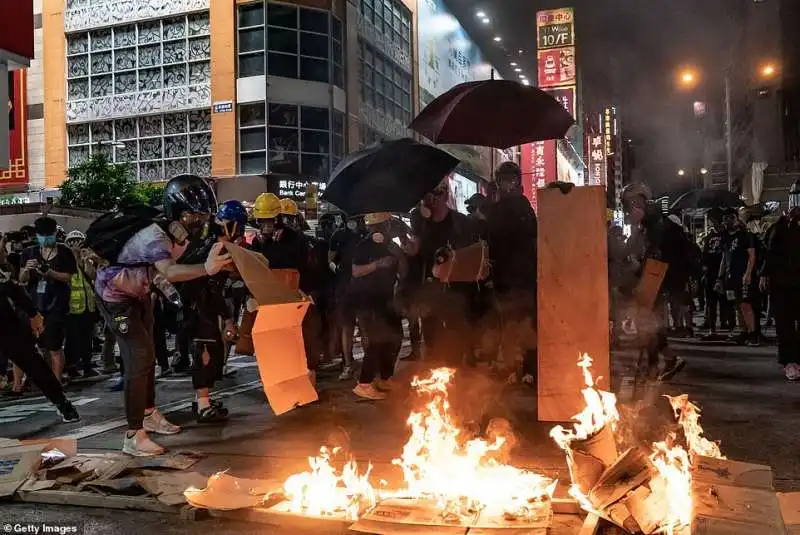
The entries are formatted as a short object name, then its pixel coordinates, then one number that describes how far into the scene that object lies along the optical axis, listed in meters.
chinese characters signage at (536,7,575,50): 55.69
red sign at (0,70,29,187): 29.88
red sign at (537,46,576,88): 55.25
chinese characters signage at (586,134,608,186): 76.12
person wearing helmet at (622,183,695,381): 6.29
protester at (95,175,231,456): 4.68
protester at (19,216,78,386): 7.91
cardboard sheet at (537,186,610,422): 4.50
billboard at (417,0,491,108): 40.06
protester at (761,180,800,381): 7.24
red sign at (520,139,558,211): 49.03
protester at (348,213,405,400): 6.71
